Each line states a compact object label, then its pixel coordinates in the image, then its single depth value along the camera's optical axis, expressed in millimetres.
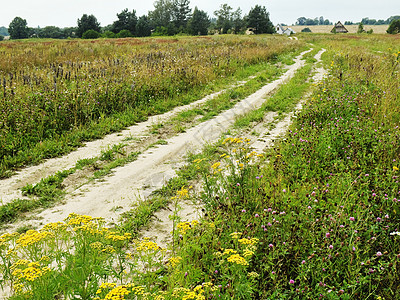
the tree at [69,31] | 90012
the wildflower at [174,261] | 2771
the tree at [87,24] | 76125
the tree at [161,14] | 104062
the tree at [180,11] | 104875
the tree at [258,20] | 87562
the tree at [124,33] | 72325
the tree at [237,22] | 94794
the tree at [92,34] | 68250
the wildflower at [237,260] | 2455
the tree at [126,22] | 78750
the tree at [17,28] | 86188
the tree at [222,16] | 102125
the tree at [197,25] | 81875
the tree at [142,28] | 76838
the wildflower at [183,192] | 3869
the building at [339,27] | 117000
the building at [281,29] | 141250
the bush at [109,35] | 67500
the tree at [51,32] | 90312
